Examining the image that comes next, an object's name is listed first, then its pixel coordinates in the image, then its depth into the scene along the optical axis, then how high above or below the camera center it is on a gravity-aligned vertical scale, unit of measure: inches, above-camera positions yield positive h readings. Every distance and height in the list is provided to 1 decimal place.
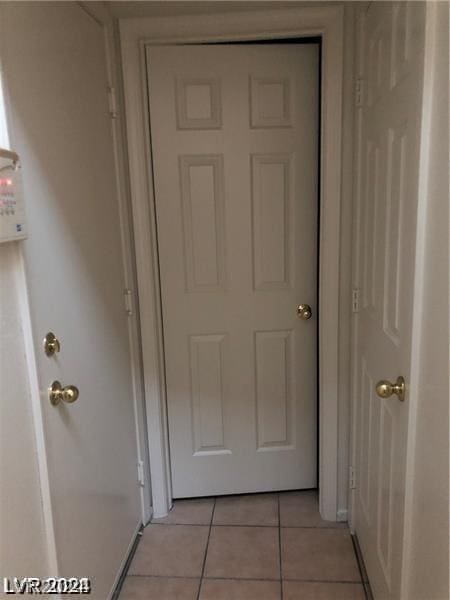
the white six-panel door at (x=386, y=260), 45.4 -5.4
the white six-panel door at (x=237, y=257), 74.7 -6.4
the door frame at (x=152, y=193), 68.5 +5.0
